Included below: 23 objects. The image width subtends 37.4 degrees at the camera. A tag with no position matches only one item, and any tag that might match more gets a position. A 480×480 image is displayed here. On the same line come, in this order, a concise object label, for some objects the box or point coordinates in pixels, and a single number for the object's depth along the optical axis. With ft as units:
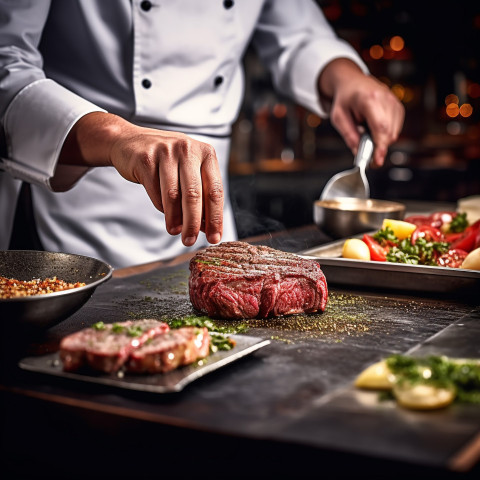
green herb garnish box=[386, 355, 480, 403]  3.67
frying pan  4.21
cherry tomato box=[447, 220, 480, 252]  7.25
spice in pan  4.81
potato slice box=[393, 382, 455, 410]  3.51
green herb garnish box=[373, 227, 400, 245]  7.35
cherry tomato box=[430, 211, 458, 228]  8.36
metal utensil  9.34
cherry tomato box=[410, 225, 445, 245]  7.27
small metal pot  8.41
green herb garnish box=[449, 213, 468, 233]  8.24
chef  5.30
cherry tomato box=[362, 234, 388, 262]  6.90
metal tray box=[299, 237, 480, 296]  6.08
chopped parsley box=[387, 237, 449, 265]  6.80
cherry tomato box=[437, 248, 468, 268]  6.79
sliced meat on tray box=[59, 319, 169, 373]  3.96
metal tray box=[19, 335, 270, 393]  3.78
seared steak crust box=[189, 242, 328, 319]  5.49
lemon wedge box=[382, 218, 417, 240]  7.75
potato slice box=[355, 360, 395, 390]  3.78
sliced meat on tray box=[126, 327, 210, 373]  3.96
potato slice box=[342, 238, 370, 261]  6.84
